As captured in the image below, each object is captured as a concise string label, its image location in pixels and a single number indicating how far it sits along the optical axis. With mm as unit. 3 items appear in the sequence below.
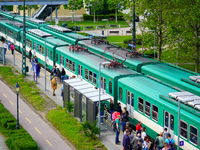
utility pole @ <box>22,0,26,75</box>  38219
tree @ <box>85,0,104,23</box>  78562
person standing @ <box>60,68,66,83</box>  35250
